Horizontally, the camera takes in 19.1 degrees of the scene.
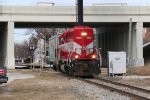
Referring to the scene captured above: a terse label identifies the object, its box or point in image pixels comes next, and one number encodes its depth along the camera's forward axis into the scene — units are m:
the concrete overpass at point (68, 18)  60.56
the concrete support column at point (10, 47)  59.25
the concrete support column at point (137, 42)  61.88
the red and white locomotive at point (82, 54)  35.84
